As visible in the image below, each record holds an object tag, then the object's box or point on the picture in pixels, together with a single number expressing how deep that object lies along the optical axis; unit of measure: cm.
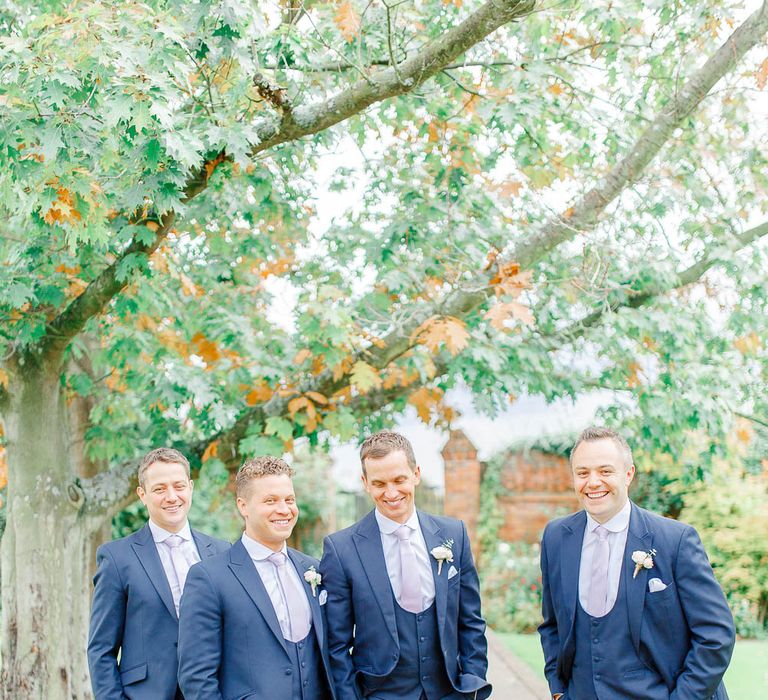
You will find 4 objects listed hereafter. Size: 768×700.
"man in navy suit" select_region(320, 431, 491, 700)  323
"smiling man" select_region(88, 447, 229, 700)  347
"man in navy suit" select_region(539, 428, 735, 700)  298
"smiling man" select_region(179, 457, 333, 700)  305
